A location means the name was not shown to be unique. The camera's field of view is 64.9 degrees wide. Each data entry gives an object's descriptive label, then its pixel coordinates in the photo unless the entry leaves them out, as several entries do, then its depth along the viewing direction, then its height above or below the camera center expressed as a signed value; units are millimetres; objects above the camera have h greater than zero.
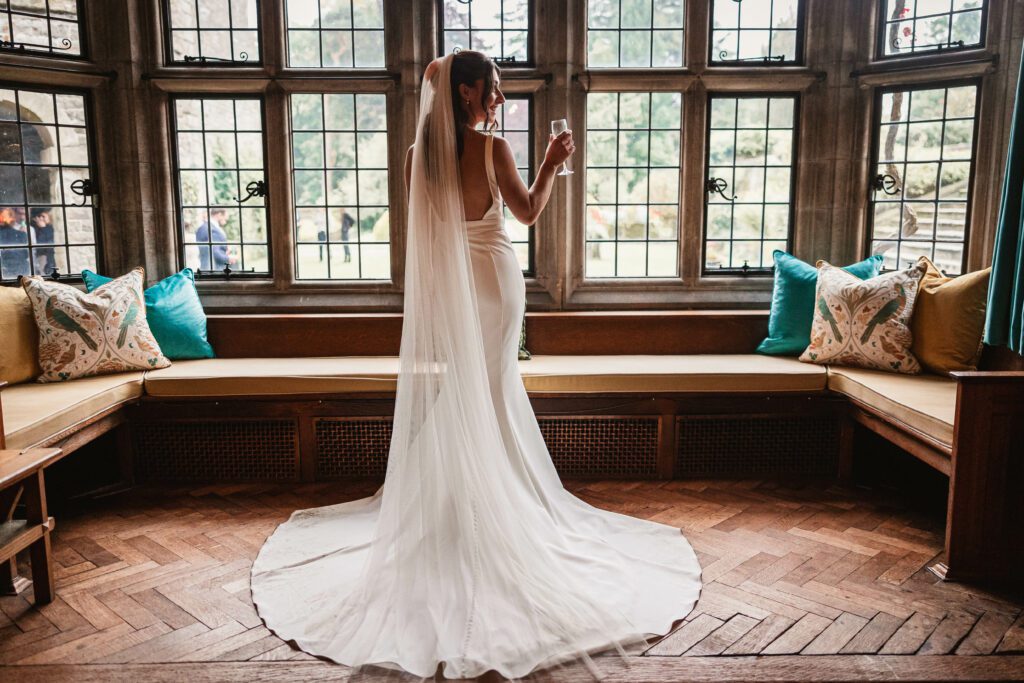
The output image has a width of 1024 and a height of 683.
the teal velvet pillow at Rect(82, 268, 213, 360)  4461 -554
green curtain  3244 -178
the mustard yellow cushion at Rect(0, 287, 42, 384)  3908 -595
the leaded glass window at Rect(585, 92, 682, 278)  4961 +205
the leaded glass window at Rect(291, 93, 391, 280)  4922 +189
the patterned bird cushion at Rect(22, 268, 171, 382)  3996 -572
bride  2521 -1037
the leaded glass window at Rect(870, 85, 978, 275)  4535 +244
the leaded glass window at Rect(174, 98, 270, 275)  4922 +205
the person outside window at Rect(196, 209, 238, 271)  4996 -144
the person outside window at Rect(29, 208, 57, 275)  4609 -111
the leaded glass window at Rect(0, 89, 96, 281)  4508 +182
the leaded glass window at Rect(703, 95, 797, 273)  4973 +230
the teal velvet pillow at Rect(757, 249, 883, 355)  4496 -478
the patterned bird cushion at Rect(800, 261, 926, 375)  4039 -525
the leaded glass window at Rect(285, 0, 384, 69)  4832 +1099
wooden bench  2934 -919
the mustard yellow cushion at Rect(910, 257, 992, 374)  3932 -513
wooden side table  2752 -1070
